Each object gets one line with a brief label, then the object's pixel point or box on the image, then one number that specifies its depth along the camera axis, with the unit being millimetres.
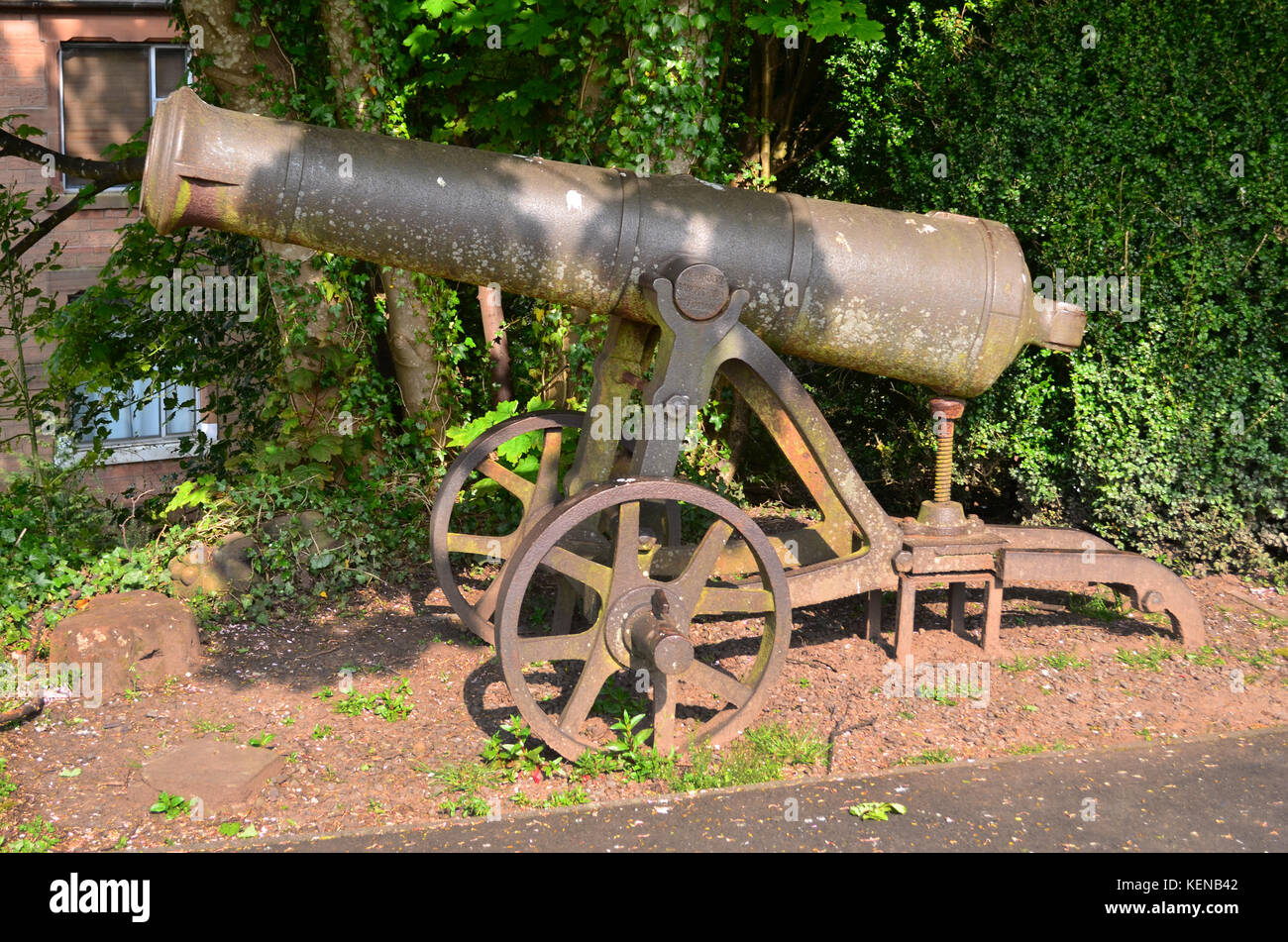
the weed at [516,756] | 4480
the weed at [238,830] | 4035
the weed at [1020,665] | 5539
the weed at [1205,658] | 5660
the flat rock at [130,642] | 5238
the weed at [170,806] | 4177
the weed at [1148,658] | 5625
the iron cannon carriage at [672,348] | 4305
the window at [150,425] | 13141
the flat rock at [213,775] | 4242
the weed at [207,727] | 4855
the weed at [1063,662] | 5594
